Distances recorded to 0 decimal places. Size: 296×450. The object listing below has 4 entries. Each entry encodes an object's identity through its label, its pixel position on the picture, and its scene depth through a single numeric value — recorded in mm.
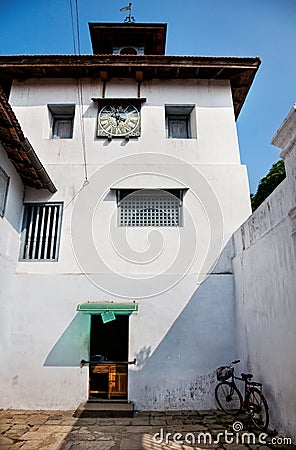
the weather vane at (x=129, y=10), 10953
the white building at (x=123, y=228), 6785
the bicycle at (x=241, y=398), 5254
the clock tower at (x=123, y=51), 8859
